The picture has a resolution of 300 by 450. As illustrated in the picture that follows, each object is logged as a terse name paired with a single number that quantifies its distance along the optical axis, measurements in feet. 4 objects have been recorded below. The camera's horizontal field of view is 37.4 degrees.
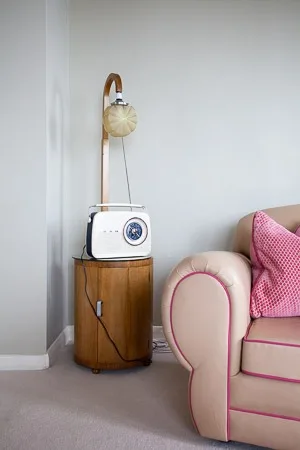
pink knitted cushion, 5.22
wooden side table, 7.04
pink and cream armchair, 4.51
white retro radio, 7.02
